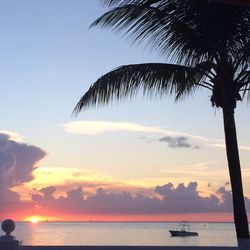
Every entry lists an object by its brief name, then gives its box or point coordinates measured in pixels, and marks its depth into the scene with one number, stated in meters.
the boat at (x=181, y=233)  90.34
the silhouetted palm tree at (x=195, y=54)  7.91
